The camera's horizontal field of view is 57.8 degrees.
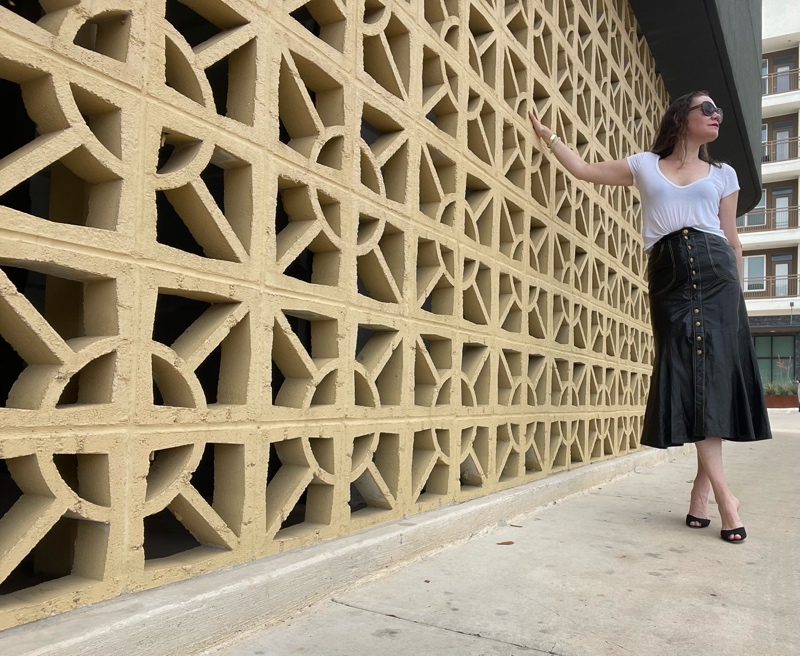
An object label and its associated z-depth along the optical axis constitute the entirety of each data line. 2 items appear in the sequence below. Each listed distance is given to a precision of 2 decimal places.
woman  3.57
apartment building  30.95
